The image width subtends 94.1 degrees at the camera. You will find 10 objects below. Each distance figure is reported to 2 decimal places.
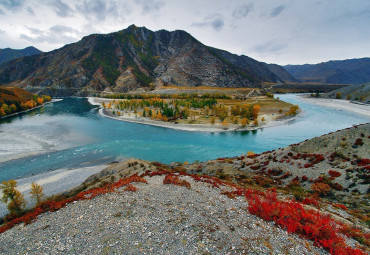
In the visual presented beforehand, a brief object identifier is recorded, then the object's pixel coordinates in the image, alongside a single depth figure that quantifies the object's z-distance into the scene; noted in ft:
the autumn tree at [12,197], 88.97
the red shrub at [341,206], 59.72
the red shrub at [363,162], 82.39
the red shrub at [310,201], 60.54
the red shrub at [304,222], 36.11
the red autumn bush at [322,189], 73.26
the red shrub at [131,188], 64.95
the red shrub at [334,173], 81.39
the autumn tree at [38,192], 99.31
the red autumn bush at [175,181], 70.91
